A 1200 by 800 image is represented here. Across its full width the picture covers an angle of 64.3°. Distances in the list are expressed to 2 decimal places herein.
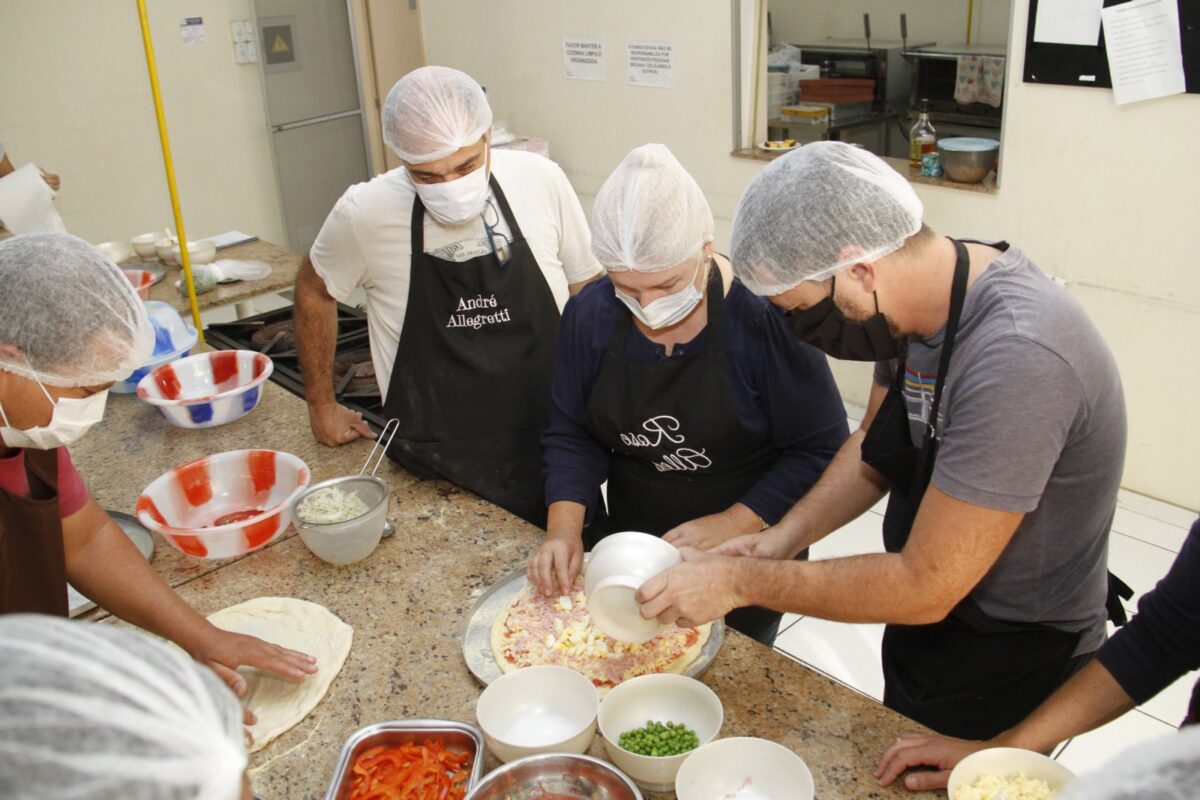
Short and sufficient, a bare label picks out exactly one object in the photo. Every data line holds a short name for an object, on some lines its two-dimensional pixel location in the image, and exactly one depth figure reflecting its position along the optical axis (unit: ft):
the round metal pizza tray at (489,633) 5.75
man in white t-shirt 7.80
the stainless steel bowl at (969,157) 13.00
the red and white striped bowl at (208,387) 8.80
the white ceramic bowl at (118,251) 13.09
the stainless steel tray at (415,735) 5.12
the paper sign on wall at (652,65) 16.22
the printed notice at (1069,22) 11.30
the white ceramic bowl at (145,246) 13.14
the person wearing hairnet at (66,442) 5.00
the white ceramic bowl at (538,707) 5.24
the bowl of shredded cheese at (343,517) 6.60
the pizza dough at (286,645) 5.55
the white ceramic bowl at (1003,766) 4.55
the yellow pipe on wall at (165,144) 7.87
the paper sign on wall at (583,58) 17.31
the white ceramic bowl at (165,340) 9.66
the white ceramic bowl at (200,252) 12.77
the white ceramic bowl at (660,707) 5.20
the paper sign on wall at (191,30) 19.15
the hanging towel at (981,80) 16.30
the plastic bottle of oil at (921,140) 13.93
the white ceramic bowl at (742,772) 4.71
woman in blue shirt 6.25
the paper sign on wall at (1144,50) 10.78
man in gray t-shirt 4.62
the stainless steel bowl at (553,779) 4.78
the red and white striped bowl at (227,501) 6.89
